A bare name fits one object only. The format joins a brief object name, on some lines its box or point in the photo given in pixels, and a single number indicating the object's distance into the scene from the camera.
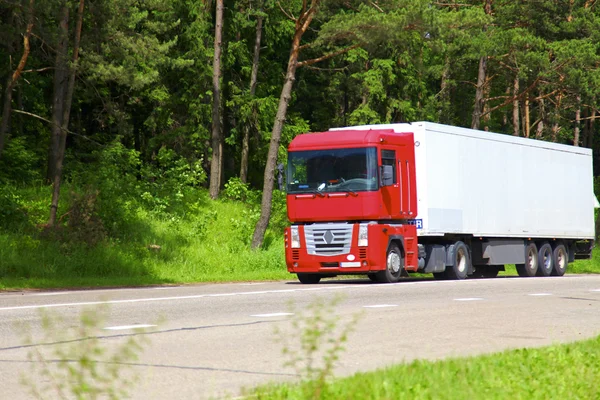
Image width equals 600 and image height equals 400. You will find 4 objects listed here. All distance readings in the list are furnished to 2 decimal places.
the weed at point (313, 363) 6.61
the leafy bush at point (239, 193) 40.97
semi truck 25.17
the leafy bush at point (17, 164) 36.59
